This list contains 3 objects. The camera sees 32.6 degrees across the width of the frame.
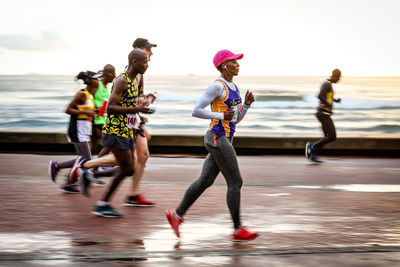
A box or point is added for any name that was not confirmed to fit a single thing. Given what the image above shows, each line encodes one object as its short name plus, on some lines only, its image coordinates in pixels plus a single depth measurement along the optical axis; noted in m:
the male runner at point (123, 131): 7.43
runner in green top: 10.14
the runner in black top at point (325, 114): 13.25
